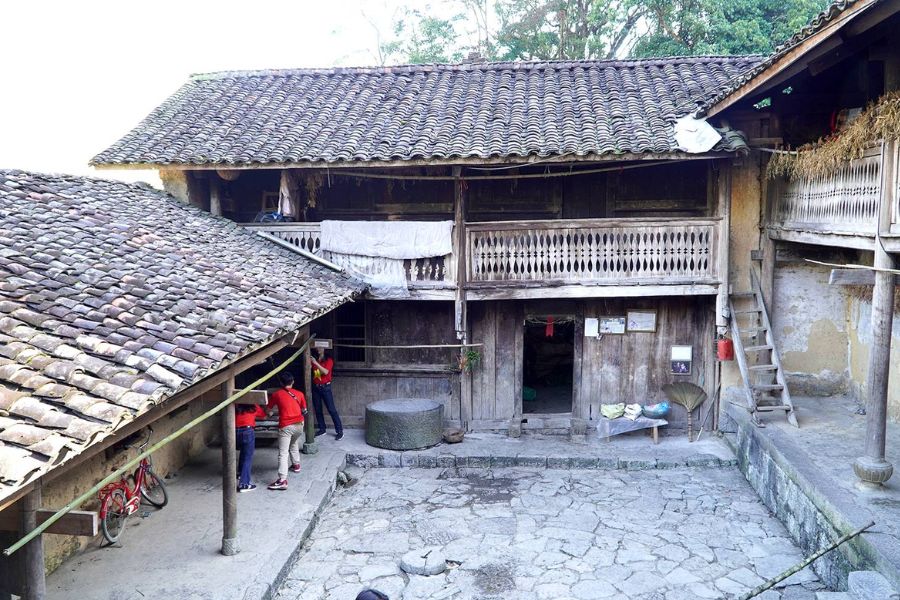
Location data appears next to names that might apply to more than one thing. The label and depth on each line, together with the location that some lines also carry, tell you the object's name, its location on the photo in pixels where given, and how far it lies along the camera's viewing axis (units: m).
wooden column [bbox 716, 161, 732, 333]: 12.02
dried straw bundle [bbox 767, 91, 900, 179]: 7.86
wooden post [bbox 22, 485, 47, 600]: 4.94
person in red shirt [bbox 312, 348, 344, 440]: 12.80
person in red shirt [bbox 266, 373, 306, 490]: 10.62
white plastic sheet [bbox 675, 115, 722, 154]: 11.27
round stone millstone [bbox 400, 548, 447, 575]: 8.52
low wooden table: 12.90
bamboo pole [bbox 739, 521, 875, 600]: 6.98
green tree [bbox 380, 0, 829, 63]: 20.78
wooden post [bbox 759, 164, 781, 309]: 12.39
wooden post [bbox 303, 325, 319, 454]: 12.04
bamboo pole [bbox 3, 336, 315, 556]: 4.64
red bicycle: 8.30
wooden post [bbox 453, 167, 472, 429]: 12.38
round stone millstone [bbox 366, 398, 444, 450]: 12.44
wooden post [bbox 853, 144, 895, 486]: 8.30
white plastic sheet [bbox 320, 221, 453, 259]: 12.48
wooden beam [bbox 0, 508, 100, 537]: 5.01
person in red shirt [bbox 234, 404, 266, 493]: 10.45
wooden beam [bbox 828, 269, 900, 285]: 8.65
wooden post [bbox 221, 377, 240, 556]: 8.29
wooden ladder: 11.42
